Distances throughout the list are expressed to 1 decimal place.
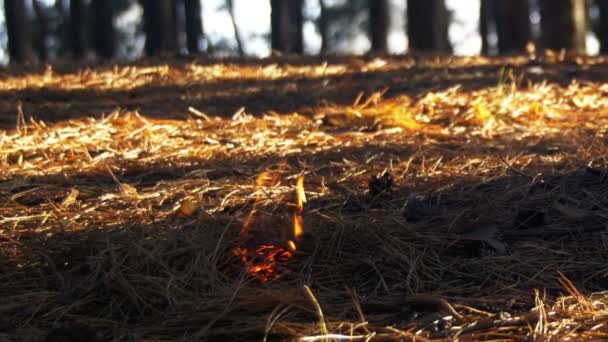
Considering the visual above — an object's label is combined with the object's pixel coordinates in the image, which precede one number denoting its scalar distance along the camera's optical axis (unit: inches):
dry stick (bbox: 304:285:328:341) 63.2
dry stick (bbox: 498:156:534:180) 110.0
